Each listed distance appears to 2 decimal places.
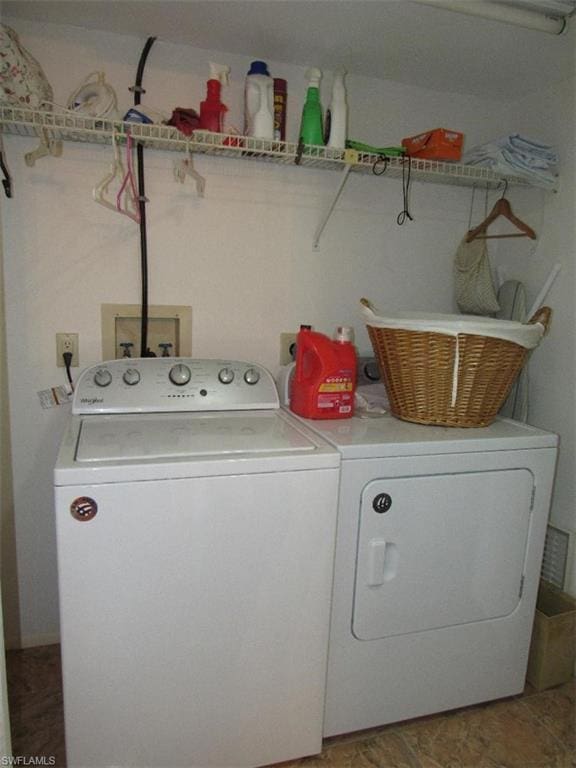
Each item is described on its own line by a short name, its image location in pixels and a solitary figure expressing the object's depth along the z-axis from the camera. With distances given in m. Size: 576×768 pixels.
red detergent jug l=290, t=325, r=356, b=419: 1.61
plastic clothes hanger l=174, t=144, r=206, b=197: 1.71
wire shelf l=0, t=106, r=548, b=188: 1.47
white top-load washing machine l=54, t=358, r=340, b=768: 1.17
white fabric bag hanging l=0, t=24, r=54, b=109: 1.39
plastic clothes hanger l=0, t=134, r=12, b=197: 1.56
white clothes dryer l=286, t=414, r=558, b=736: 1.43
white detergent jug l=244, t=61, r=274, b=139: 1.68
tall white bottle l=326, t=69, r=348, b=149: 1.73
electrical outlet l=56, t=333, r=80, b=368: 1.78
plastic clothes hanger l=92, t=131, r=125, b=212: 1.50
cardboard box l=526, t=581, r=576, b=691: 1.75
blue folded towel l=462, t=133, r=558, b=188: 1.82
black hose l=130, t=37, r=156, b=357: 1.72
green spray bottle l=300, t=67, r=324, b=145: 1.71
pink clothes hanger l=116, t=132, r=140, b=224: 1.68
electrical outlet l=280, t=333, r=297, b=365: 2.04
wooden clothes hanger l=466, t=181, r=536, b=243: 2.01
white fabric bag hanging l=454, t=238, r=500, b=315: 2.06
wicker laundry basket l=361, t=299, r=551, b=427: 1.53
